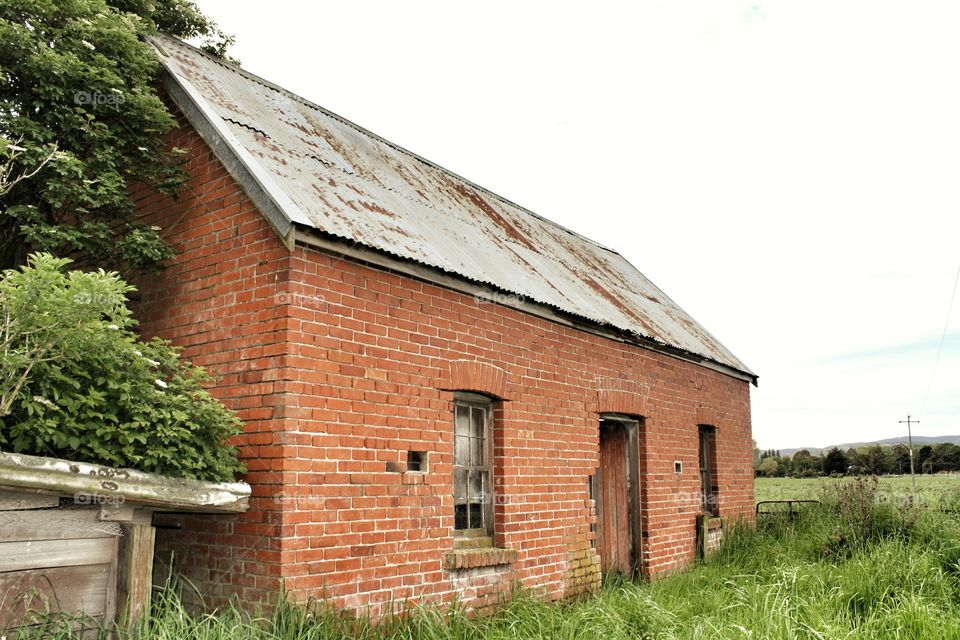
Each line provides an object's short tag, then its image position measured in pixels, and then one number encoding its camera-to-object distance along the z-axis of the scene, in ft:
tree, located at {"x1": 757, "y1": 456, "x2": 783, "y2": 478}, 225.15
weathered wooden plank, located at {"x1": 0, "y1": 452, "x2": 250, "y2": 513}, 13.76
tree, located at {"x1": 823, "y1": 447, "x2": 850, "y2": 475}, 203.31
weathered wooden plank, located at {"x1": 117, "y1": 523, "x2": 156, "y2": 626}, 15.60
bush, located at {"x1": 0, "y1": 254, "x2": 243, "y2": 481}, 14.19
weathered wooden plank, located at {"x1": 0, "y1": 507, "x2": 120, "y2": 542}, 14.38
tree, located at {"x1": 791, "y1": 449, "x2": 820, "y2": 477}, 208.95
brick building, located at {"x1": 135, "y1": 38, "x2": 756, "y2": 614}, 19.19
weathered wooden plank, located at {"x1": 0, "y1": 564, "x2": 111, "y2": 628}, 14.21
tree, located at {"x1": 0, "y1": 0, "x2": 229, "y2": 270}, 19.83
